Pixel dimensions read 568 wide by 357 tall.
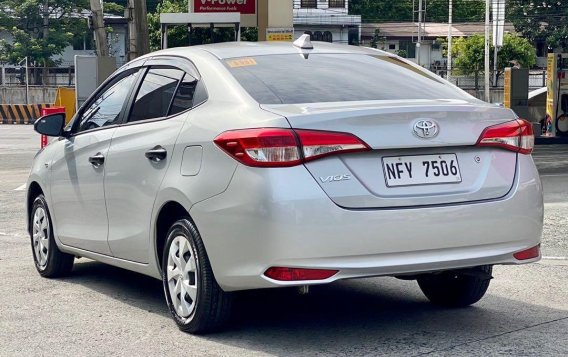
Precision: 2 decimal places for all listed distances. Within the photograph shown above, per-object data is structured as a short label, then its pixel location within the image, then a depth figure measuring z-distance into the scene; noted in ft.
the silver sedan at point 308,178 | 17.84
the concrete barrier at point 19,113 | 145.07
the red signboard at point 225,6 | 87.10
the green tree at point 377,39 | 264.31
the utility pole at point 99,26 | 79.25
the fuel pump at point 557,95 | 89.40
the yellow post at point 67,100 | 73.26
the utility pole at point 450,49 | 226.97
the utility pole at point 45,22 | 193.84
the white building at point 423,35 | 281.95
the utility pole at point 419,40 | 234.64
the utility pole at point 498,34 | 204.23
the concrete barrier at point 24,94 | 175.63
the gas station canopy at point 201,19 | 74.18
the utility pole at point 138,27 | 78.23
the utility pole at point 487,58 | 186.62
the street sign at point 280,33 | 75.77
